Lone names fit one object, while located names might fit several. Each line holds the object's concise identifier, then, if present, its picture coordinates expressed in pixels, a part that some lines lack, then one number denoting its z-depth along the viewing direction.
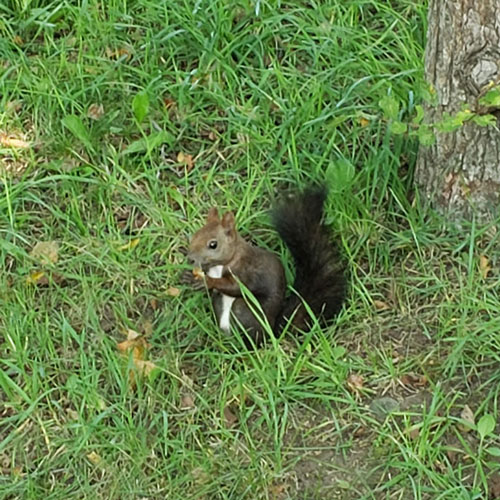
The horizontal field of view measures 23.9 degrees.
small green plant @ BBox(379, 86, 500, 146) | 4.16
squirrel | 4.15
